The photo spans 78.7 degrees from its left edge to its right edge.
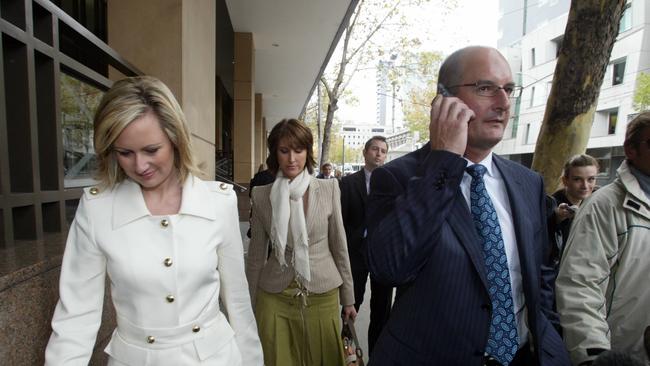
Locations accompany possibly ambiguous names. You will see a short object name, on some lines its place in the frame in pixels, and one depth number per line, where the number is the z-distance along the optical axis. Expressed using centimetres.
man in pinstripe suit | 135
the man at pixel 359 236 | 388
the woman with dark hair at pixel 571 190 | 295
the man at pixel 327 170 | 1269
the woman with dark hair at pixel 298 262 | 274
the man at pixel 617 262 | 183
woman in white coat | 134
